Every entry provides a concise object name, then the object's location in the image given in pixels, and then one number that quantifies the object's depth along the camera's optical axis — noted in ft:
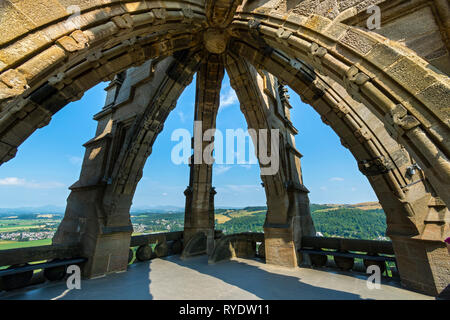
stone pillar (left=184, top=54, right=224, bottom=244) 32.68
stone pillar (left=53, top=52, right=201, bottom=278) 23.60
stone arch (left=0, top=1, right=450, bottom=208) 6.24
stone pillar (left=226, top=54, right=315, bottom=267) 26.45
